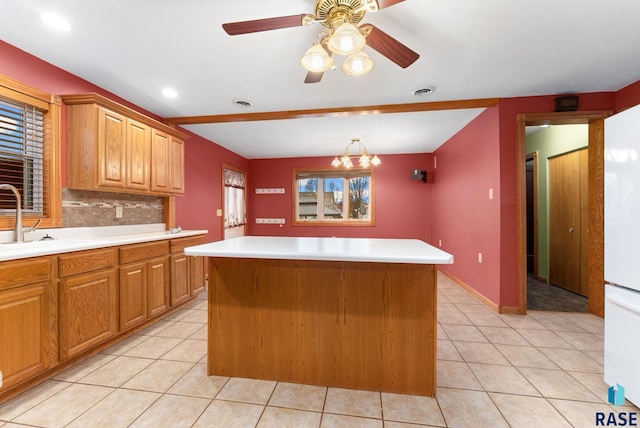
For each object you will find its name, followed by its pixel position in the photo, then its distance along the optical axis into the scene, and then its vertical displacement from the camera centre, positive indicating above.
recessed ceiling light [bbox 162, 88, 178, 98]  2.84 +1.30
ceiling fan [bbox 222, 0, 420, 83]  1.38 +1.03
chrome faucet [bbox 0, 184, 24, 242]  1.98 -0.06
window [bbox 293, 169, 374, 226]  5.98 +0.38
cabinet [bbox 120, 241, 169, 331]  2.38 -0.65
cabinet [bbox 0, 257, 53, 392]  1.58 -0.65
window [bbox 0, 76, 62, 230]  2.07 +0.51
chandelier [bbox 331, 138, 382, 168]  4.16 +0.85
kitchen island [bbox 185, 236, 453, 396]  1.70 -0.68
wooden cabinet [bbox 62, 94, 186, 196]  2.42 +0.65
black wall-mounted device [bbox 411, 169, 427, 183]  5.39 +0.77
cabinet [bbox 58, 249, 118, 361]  1.91 -0.65
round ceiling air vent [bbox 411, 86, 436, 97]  2.79 +1.30
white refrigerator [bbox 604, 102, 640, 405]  1.49 -0.22
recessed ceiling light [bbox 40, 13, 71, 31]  1.79 +1.31
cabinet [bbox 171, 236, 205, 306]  2.99 -0.69
